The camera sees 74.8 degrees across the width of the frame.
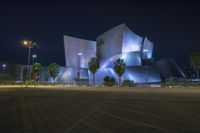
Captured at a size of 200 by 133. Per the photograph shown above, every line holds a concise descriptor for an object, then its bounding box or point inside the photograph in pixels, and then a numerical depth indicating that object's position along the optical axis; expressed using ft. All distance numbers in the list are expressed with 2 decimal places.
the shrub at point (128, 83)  114.36
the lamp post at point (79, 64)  179.05
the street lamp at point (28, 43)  79.41
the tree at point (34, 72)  112.80
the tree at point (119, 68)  134.70
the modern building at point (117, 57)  153.07
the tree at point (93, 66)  147.40
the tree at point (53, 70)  173.22
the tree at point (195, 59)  129.58
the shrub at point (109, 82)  112.56
